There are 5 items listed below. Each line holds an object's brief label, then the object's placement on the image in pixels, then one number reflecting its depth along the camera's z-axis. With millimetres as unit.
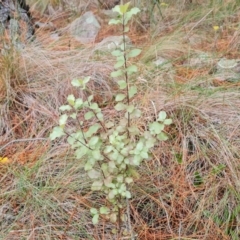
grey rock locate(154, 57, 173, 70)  2165
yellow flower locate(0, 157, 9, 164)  1705
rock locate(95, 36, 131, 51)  2361
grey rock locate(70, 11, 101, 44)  2955
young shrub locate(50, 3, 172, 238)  1266
